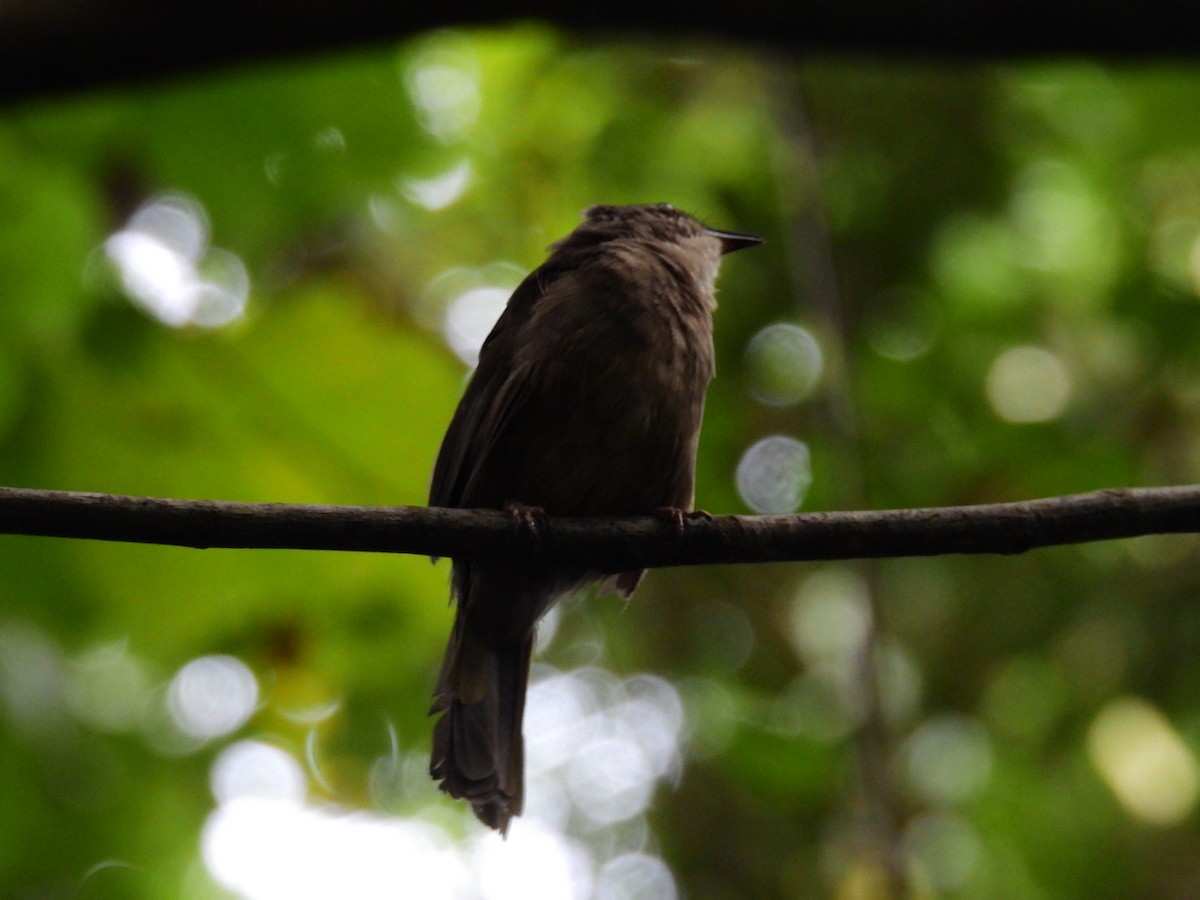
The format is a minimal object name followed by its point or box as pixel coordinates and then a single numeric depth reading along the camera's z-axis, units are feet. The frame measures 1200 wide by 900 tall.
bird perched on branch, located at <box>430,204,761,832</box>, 22.88
